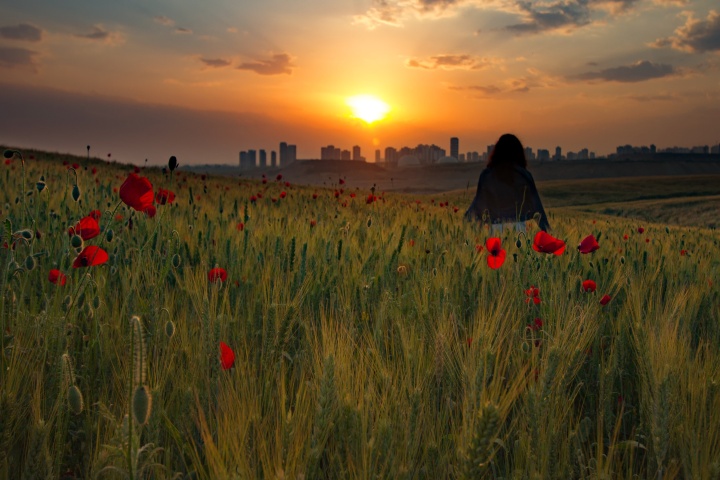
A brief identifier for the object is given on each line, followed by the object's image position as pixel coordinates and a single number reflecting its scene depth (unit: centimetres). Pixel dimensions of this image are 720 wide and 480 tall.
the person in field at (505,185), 736
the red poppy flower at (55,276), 196
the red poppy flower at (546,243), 228
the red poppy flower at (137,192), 176
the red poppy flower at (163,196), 264
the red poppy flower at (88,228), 185
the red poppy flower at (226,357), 139
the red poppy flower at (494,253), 237
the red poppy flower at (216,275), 205
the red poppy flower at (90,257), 170
